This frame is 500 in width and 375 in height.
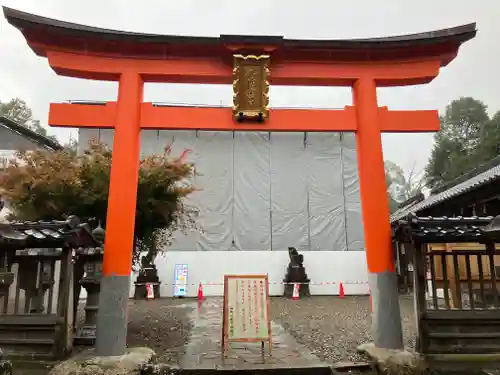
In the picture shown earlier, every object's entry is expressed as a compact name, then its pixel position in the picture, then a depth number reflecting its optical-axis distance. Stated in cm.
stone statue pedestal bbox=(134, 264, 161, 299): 1591
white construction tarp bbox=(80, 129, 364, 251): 1905
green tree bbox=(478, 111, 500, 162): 2688
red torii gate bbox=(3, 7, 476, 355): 608
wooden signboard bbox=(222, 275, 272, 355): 642
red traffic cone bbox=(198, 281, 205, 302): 1603
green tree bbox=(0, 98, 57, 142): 3547
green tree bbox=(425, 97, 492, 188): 2869
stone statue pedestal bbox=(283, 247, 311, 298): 1639
